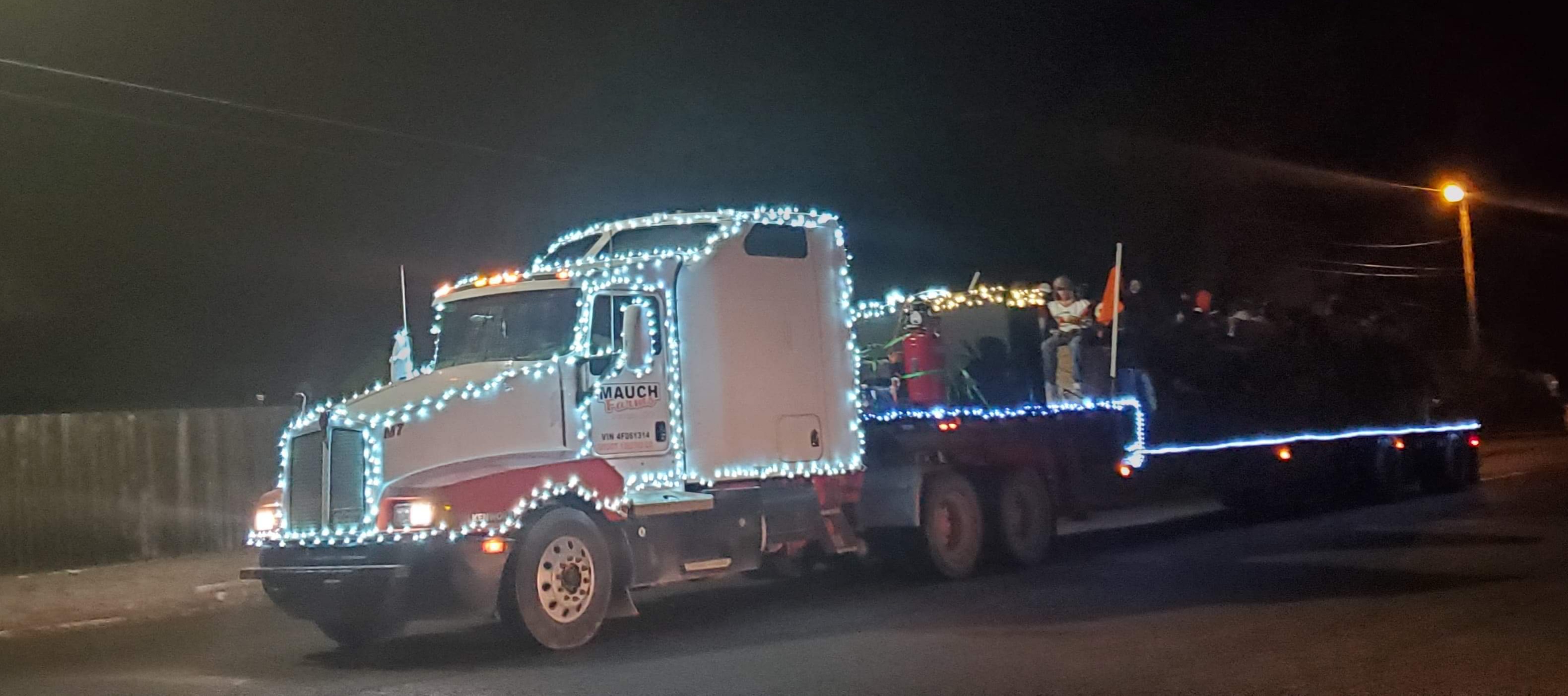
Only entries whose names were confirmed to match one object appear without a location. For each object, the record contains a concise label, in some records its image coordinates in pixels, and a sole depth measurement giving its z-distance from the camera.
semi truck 10.28
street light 32.91
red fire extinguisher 14.65
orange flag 16.47
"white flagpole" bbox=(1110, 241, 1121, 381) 16.36
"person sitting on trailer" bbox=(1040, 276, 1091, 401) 16.33
